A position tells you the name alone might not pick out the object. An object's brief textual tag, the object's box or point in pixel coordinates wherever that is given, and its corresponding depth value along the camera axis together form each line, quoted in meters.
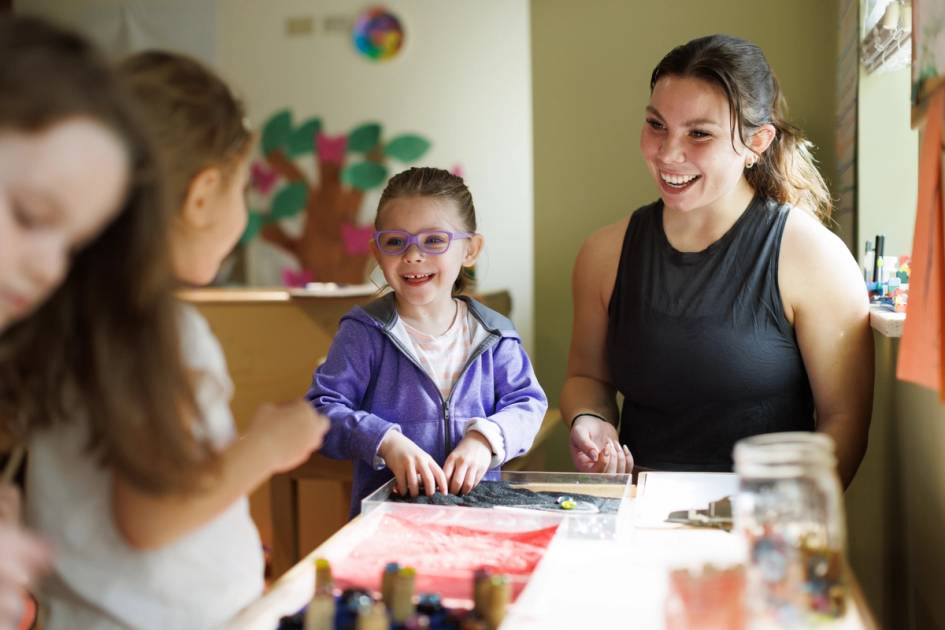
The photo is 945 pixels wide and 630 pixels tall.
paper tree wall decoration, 3.95
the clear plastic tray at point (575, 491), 1.34
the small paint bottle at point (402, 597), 1.03
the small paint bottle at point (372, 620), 0.95
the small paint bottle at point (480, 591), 1.04
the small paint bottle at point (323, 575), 1.11
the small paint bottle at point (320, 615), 0.98
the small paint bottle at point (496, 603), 1.04
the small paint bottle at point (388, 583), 1.06
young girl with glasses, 1.82
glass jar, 0.94
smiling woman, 1.88
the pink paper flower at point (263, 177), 4.07
